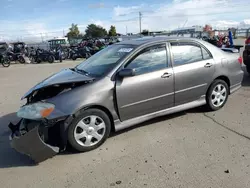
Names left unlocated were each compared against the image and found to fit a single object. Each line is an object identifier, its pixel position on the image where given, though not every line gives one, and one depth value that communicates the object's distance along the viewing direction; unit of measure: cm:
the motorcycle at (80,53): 1877
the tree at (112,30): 6344
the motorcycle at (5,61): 1609
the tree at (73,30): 6684
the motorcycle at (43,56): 1748
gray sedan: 322
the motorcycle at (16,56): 1789
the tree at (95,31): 7219
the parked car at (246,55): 706
